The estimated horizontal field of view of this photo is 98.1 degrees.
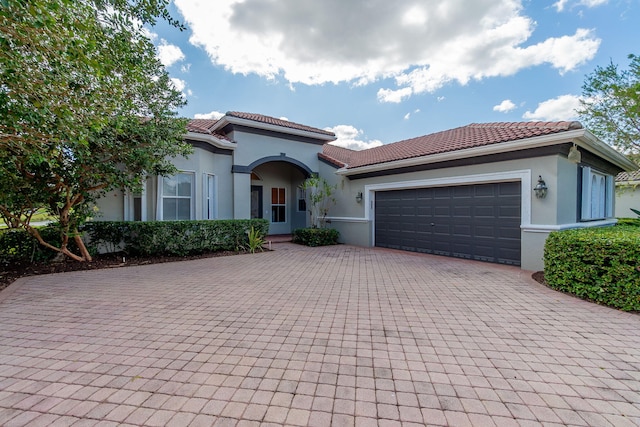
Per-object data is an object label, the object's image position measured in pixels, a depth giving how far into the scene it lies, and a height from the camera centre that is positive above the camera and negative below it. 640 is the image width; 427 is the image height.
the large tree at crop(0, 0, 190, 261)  3.66 +1.83
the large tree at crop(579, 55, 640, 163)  12.84 +5.26
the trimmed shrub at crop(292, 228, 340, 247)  11.68 -1.11
